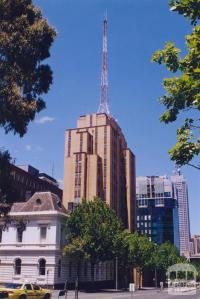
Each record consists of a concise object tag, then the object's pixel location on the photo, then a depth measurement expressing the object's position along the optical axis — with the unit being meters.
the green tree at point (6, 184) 25.48
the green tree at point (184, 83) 11.60
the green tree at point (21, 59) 23.27
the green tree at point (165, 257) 96.44
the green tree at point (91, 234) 56.31
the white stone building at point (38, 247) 56.75
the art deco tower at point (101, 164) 111.38
